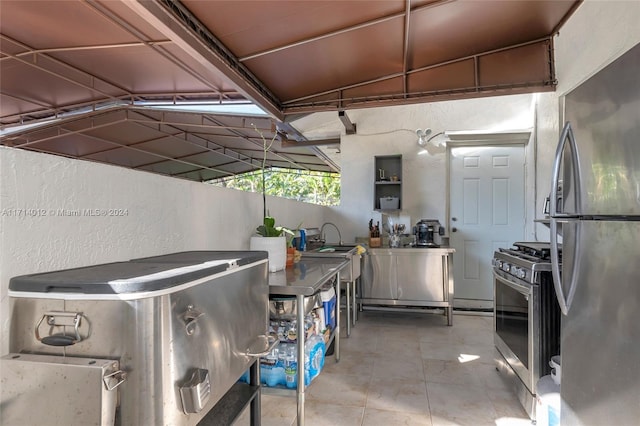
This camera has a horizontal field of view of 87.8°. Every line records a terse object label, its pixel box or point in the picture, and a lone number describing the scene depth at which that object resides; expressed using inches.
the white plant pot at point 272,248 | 83.1
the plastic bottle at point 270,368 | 72.2
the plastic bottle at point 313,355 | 80.0
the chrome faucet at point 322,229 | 169.6
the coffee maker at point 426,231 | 162.4
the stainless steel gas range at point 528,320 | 77.0
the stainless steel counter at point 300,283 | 65.7
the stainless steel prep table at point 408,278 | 148.7
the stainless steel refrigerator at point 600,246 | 45.8
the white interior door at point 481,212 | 169.2
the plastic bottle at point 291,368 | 71.2
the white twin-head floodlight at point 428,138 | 175.5
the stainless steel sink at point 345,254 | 116.0
